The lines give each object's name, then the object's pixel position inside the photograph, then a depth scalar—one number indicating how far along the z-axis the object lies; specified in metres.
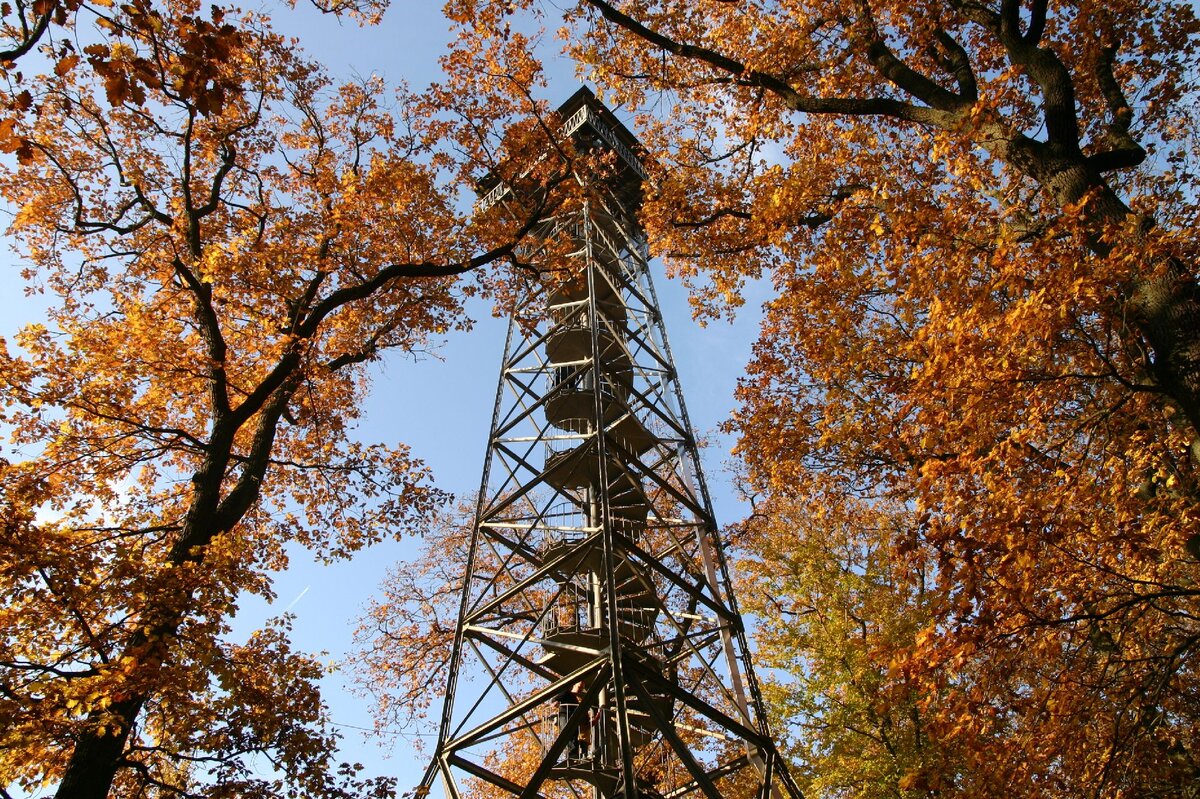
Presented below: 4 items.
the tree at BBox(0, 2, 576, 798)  5.49
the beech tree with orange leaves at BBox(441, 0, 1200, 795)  4.91
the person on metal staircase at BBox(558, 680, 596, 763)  9.74
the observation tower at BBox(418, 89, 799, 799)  8.36
